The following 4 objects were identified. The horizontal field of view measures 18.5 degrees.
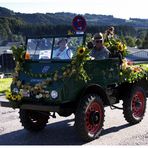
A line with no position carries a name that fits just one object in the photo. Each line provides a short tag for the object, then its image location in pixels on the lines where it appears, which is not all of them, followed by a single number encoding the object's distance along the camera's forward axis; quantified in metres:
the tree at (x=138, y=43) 154.05
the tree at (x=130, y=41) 144.50
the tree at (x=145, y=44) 141.05
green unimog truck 8.32
